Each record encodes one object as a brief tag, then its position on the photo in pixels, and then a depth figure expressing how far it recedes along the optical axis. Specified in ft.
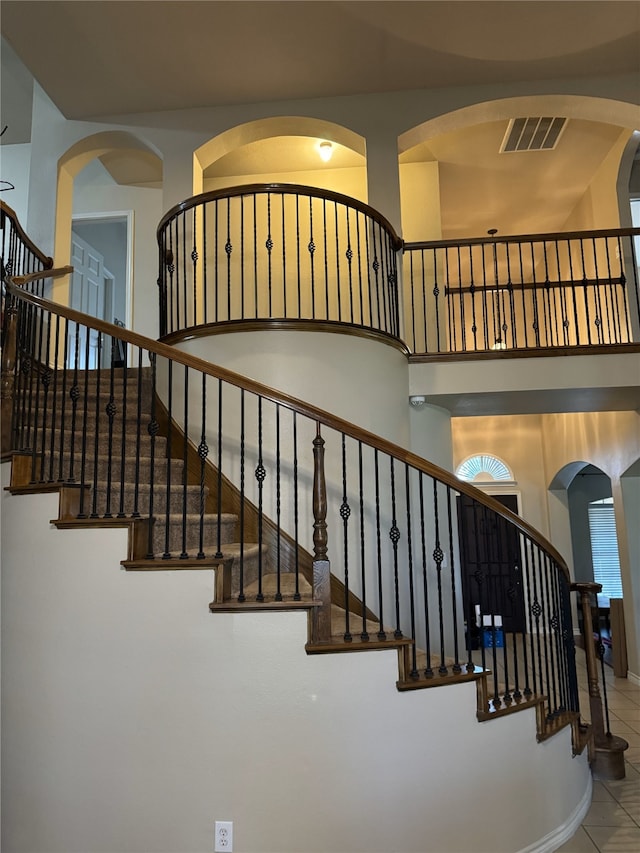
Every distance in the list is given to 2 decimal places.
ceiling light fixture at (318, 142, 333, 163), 22.98
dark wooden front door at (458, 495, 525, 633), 31.24
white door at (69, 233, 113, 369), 25.75
